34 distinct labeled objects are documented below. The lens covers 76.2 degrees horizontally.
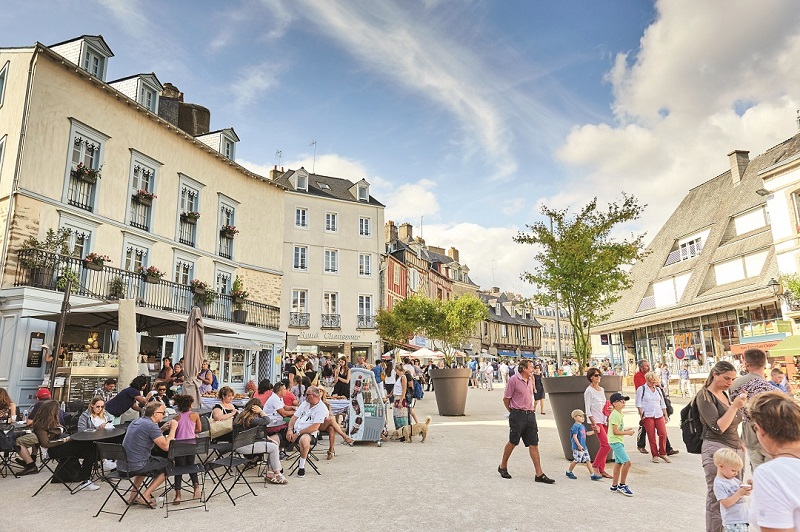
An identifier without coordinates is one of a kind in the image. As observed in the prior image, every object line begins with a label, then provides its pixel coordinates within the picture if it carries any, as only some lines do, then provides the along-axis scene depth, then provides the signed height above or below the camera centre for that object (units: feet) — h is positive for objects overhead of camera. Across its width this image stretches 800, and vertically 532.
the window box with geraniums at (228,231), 69.77 +17.79
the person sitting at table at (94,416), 23.94 -2.47
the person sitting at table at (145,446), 18.39 -2.98
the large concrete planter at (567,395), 27.02 -1.84
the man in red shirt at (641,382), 30.01 -1.32
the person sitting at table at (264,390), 30.73 -1.66
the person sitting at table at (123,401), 26.25 -1.91
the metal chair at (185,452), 18.44 -3.22
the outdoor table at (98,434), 20.72 -2.93
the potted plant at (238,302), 68.03 +7.96
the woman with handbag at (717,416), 13.64 -1.53
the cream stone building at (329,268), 100.48 +18.75
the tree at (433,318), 101.14 +8.41
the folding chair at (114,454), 17.94 -3.14
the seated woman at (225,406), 26.11 -2.29
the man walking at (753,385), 13.67 -0.73
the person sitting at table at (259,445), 22.65 -3.66
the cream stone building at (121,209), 43.80 +16.91
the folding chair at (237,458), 20.20 -3.70
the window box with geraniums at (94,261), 47.11 +9.34
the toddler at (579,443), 23.73 -3.87
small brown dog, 34.06 -4.59
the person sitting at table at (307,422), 24.56 -3.03
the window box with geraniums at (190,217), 63.36 +17.96
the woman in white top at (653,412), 28.58 -2.92
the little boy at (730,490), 11.78 -3.05
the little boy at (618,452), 20.75 -3.73
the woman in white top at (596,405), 24.02 -2.14
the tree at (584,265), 32.14 +5.96
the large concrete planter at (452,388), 49.55 -2.63
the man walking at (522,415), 22.48 -2.40
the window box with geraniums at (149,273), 54.49 +9.48
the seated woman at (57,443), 21.59 -3.32
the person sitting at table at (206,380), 39.78 -1.37
